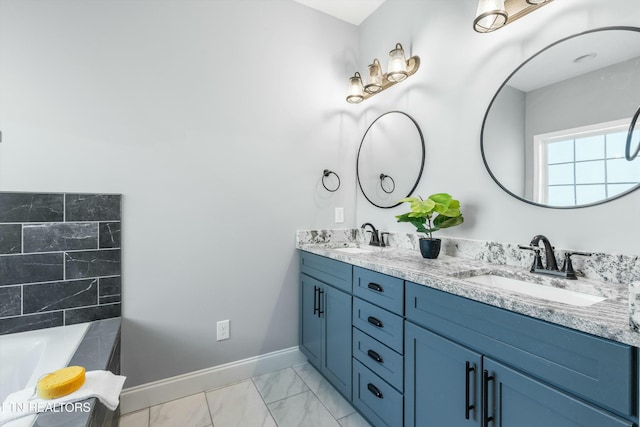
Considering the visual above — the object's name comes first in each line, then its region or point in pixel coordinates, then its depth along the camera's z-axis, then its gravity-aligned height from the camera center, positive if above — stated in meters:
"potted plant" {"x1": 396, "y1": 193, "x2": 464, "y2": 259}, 1.62 -0.01
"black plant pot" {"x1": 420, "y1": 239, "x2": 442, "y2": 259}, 1.64 -0.18
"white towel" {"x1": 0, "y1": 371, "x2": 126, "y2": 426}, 0.88 -0.59
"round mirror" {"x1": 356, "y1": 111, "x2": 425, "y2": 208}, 2.04 +0.41
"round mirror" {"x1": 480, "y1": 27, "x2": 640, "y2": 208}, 1.13 +0.41
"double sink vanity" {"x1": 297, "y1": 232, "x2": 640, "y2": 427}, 0.76 -0.44
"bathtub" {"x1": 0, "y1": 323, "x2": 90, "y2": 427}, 1.29 -0.63
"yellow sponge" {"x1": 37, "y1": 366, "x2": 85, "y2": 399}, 0.94 -0.55
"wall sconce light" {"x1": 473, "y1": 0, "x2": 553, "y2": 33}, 1.36 +0.94
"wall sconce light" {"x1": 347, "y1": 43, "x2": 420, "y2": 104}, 1.97 +0.98
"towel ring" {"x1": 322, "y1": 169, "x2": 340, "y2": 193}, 2.41 +0.32
